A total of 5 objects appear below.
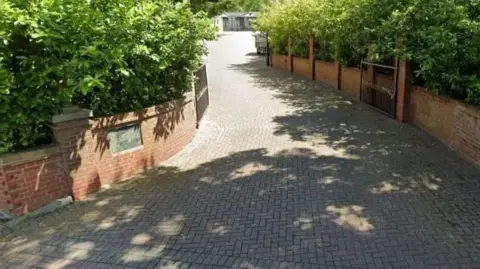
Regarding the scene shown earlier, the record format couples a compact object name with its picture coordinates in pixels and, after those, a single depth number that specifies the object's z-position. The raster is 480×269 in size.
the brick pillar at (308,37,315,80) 15.90
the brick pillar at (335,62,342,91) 13.55
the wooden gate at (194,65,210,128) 9.20
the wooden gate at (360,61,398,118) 9.32
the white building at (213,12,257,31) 68.44
